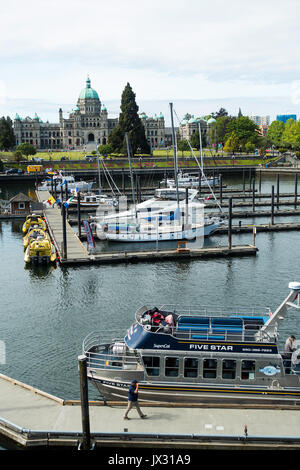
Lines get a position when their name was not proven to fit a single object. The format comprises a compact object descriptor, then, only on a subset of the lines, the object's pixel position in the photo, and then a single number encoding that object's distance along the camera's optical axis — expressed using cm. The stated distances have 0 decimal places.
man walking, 2017
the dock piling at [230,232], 5362
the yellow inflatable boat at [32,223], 6621
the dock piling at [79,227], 6012
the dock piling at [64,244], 5012
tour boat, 2244
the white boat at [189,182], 11714
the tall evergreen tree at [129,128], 16975
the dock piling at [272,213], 6593
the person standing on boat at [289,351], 2312
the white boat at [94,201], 8494
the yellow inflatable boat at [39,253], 5056
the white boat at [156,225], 6103
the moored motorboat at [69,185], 11375
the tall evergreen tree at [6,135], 18238
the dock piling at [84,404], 1858
